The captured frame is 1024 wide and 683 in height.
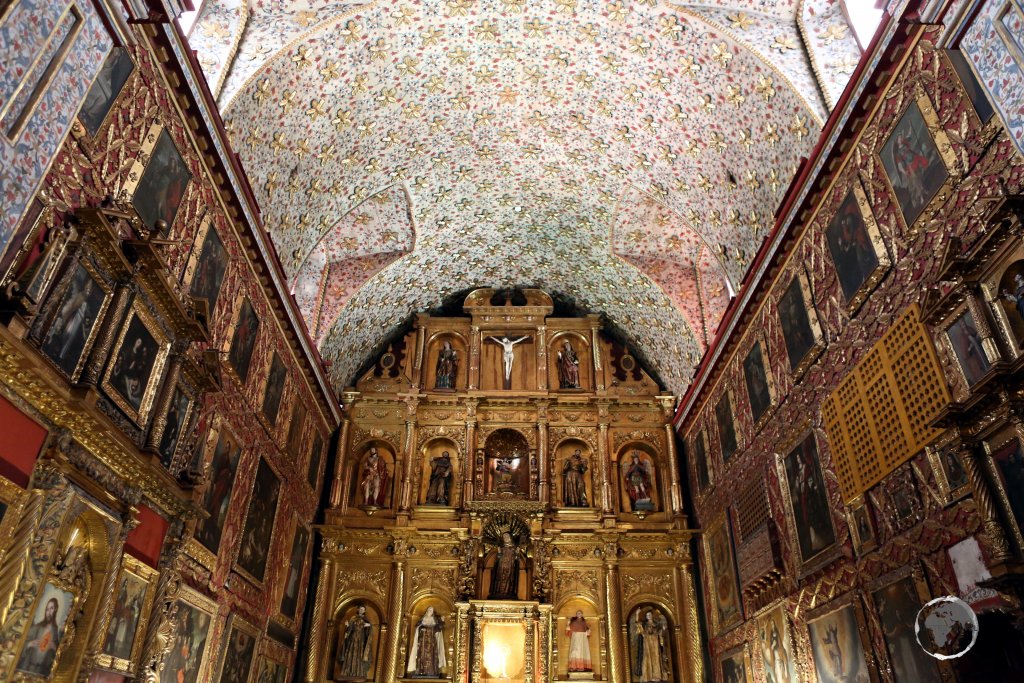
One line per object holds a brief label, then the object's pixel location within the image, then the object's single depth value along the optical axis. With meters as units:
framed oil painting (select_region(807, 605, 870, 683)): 8.26
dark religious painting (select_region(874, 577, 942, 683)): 6.95
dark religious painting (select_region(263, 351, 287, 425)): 12.27
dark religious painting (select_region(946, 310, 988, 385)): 6.16
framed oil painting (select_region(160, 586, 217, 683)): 8.90
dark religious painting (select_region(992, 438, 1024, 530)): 5.65
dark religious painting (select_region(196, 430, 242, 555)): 9.80
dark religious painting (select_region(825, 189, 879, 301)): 8.25
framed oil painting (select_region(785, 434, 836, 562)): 9.23
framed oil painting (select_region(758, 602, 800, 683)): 10.23
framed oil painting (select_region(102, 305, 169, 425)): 7.15
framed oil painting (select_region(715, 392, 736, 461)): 13.14
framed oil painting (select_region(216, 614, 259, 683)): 10.54
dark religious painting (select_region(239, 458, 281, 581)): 11.41
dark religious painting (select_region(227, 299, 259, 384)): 10.61
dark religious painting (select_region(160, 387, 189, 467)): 8.38
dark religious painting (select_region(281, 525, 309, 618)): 13.69
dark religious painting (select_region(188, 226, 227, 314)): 9.21
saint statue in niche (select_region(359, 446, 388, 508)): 16.23
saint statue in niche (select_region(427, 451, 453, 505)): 16.39
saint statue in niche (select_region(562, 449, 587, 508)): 16.52
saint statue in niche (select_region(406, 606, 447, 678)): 14.48
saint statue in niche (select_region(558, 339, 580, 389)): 17.97
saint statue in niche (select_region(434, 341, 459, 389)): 17.91
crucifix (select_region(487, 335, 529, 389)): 18.06
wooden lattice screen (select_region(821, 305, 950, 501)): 7.00
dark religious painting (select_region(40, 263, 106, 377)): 6.15
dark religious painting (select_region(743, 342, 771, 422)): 11.41
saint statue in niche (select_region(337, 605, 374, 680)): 14.42
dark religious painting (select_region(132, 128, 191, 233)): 7.74
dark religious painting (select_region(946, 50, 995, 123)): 6.23
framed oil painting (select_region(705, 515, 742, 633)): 12.97
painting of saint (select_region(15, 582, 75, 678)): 6.02
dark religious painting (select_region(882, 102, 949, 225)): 7.00
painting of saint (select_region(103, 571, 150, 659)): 7.45
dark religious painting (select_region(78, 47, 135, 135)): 6.56
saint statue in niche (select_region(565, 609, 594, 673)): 14.66
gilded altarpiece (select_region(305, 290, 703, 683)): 14.70
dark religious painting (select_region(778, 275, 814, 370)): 9.84
